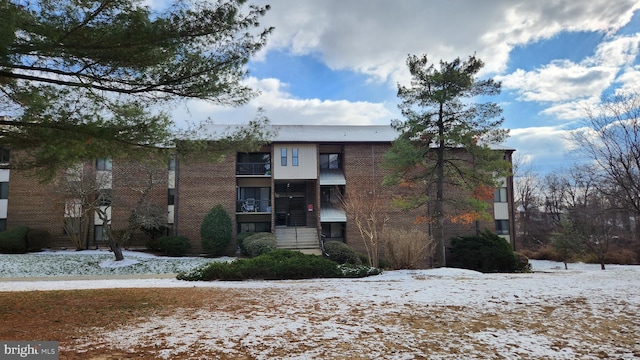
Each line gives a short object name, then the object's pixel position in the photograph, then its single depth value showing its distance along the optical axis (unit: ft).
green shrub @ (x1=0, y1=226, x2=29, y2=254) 74.28
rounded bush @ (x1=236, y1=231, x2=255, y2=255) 78.48
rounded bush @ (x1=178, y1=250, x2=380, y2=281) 39.27
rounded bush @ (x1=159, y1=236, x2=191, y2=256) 75.97
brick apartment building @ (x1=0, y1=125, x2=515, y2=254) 81.82
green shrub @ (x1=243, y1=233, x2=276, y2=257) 68.90
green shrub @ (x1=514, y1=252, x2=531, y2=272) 72.17
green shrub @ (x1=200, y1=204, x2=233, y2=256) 77.36
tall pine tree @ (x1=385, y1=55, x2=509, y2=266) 52.80
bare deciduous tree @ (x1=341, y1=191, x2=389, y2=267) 51.72
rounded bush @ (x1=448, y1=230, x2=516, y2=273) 71.00
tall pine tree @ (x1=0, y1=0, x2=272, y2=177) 19.86
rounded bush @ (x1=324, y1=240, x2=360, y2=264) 62.42
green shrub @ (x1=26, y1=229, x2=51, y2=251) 77.80
